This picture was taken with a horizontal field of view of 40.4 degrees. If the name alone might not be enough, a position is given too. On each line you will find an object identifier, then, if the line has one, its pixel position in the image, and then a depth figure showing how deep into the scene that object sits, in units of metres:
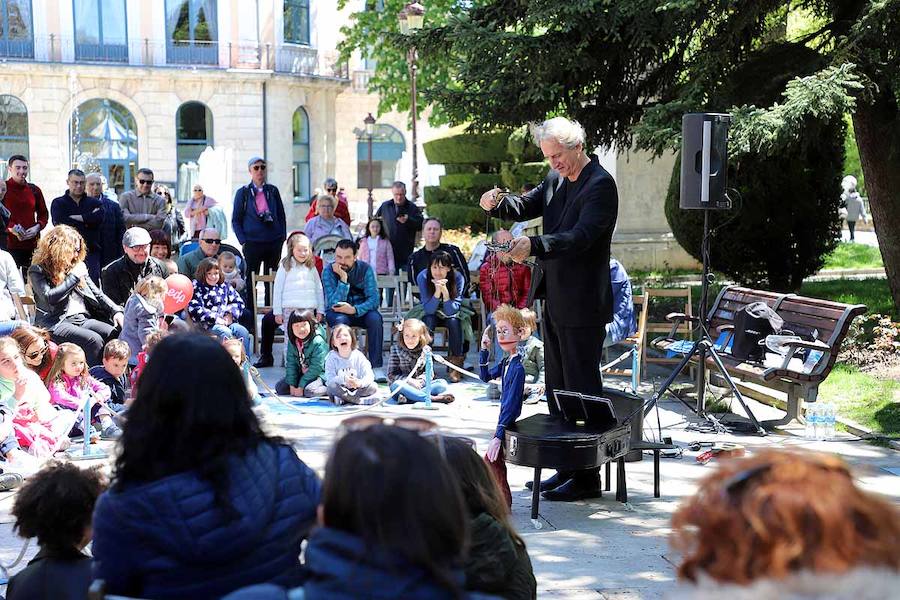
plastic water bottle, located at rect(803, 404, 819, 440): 9.21
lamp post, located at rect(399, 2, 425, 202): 20.56
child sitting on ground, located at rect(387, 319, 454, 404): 11.62
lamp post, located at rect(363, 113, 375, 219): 31.97
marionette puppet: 6.78
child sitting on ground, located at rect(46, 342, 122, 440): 8.89
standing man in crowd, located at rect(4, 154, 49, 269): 13.68
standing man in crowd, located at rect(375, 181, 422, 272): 15.48
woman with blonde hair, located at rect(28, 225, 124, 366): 10.09
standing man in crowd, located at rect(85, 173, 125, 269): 13.59
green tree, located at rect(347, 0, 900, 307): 11.47
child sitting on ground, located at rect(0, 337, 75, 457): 8.20
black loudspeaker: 9.66
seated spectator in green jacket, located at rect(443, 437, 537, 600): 3.33
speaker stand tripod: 9.23
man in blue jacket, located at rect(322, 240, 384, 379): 12.55
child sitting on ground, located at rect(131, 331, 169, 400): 9.63
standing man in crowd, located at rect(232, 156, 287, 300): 14.16
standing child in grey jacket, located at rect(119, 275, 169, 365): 10.25
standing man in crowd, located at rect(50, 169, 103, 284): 13.40
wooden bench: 9.36
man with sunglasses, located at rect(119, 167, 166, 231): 15.05
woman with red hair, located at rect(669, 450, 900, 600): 2.04
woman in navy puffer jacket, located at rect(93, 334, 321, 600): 2.94
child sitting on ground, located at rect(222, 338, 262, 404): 9.71
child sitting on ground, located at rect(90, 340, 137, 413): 9.66
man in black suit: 6.64
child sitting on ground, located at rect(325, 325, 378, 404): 10.84
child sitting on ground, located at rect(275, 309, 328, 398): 11.30
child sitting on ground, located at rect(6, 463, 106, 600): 3.83
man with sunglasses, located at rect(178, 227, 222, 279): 12.70
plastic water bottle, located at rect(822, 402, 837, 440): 9.19
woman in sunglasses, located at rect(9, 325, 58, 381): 8.91
